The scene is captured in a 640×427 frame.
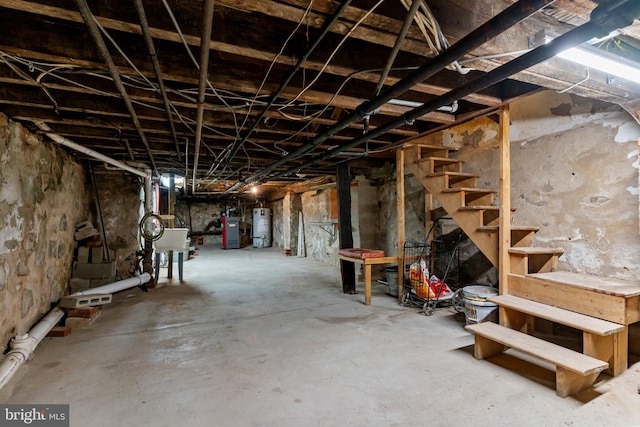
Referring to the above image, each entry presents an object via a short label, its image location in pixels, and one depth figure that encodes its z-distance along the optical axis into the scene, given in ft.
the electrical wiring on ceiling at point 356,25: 4.30
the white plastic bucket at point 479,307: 8.61
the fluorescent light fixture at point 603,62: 4.87
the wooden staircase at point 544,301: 5.96
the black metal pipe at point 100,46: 3.62
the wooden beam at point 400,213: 12.33
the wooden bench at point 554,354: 5.55
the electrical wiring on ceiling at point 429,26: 4.35
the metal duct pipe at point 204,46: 3.60
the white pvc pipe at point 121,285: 11.45
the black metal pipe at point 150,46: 3.61
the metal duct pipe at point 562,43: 3.26
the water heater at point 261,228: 35.53
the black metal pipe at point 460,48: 3.55
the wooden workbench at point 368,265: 11.68
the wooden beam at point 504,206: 8.68
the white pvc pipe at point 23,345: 6.34
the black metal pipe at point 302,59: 4.08
